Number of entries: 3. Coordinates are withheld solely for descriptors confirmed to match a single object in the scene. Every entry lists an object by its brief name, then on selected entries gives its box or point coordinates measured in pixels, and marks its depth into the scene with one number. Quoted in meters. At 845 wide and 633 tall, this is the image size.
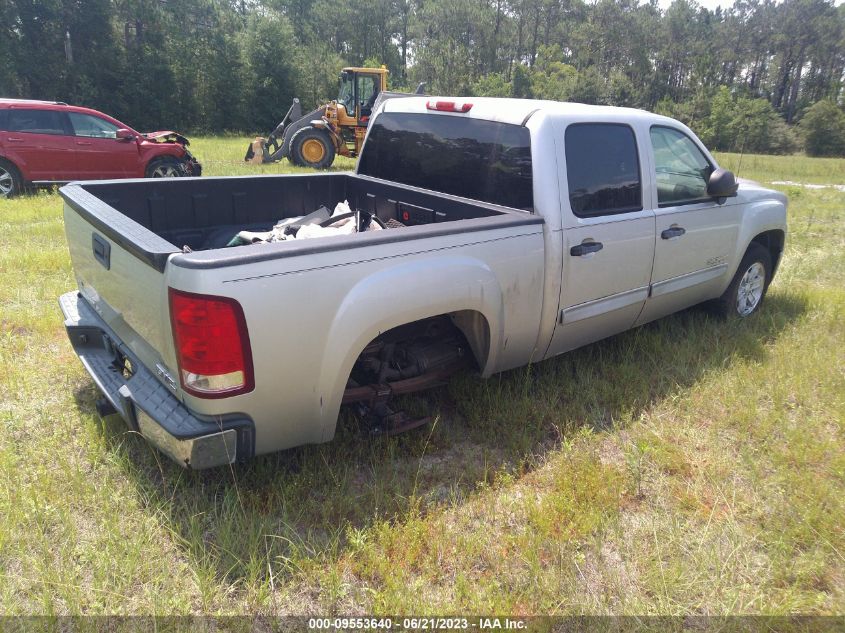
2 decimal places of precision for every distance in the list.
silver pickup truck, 2.49
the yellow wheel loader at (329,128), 16.84
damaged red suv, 10.66
